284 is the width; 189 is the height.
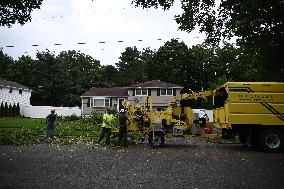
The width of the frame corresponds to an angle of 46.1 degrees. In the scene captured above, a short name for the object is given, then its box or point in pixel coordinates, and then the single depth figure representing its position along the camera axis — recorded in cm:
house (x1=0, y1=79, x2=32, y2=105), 5288
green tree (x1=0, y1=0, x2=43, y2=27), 1089
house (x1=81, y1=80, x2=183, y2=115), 4944
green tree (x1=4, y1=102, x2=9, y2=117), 4766
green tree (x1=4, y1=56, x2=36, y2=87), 7119
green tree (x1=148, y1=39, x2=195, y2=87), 6951
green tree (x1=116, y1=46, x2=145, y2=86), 9882
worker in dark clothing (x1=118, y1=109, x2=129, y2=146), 1739
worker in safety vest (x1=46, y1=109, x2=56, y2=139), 2050
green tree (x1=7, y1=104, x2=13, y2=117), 4837
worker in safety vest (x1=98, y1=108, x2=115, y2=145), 1784
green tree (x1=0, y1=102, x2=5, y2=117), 4700
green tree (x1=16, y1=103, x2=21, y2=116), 5028
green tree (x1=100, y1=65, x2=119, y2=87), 9021
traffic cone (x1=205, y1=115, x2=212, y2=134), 1834
